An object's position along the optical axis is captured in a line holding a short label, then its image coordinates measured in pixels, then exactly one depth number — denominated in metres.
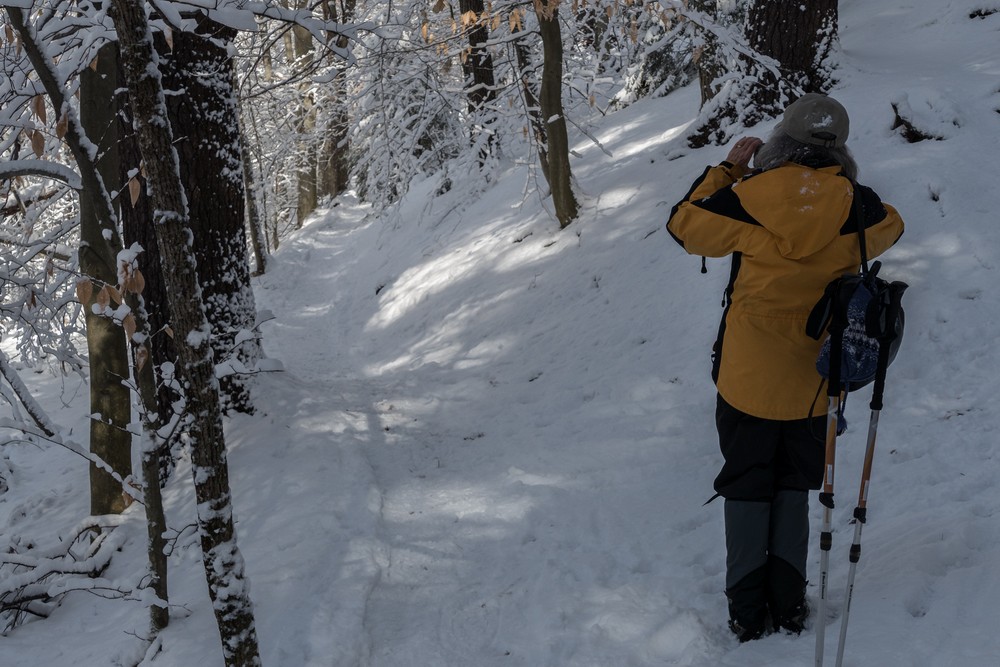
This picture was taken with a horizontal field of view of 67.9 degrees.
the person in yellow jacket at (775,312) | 2.79
